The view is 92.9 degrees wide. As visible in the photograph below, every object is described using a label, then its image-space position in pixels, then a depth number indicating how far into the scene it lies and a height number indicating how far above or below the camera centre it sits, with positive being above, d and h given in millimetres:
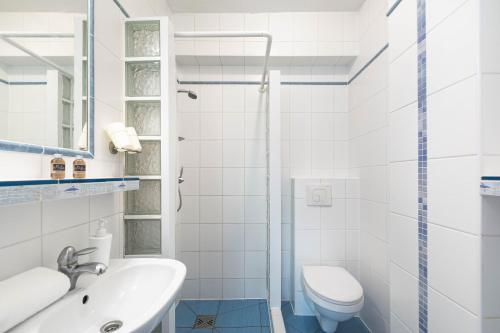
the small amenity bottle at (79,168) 854 -9
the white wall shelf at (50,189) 550 -68
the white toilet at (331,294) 1487 -832
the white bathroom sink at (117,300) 638 -447
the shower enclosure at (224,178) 2188 -113
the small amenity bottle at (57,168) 743 -8
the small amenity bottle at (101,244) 913 -303
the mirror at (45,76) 688 +303
